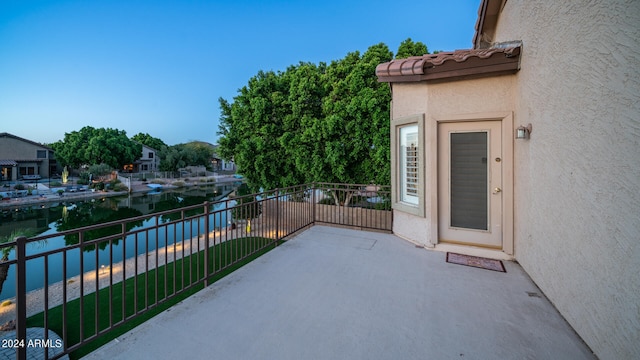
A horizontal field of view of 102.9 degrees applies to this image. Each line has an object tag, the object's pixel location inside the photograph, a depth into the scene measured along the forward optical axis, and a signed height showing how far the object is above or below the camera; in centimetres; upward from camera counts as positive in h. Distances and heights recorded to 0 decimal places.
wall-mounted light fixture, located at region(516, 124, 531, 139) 326 +57
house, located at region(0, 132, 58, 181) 3347 +267
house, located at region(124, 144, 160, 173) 4690 +303
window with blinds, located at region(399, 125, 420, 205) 470 +24
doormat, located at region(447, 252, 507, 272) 356 -126
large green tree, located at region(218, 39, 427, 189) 853 +197
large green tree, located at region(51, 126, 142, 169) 3481 +412
